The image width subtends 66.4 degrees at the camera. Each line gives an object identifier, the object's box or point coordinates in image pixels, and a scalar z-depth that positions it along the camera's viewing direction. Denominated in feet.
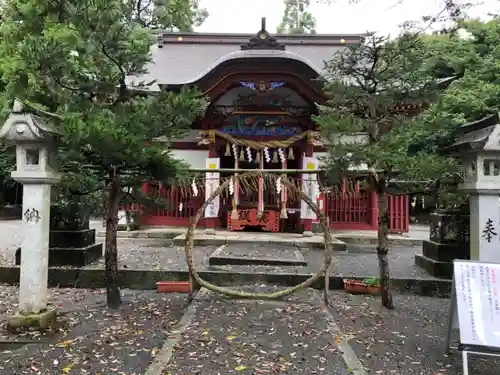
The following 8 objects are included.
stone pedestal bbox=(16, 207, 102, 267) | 23.90
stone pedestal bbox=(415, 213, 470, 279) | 23.02
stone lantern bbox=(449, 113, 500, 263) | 15.89
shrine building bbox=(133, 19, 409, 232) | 33.73
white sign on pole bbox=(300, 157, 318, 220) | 36.42
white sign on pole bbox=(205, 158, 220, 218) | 36.86
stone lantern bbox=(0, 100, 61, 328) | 15.57
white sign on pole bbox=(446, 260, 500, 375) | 11.23
